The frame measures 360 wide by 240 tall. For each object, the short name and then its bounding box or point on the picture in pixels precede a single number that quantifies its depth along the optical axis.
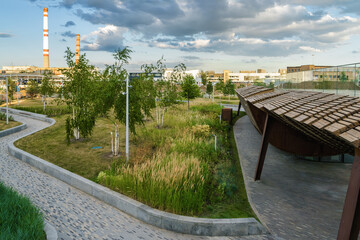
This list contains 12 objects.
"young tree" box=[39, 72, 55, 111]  31.61
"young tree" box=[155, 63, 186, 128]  20.72
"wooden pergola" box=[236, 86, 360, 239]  4.95
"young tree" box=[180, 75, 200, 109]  30.95
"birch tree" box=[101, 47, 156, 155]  12.20
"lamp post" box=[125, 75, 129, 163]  10.98
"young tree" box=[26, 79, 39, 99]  45.61
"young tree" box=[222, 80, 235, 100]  48.11
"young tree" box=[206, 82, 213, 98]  52.72
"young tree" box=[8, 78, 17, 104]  39.74
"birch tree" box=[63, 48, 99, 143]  14.45
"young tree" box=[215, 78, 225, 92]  53.25
